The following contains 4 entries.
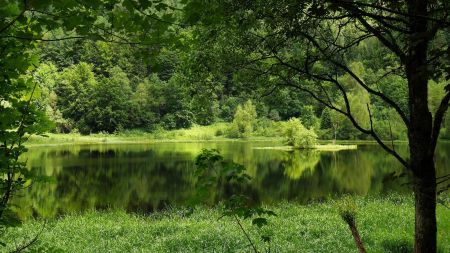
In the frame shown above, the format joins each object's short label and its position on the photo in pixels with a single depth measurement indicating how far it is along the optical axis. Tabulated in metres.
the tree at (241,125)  107.00
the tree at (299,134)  69.25
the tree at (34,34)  2.76
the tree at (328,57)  3.64
